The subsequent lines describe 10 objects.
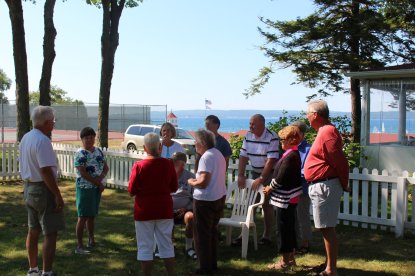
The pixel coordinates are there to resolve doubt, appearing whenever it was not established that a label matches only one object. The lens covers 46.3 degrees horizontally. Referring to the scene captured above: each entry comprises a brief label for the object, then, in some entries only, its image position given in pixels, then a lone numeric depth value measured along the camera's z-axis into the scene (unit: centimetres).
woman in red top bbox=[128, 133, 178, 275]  465
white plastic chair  615
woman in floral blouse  620
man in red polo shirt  481
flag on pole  3830
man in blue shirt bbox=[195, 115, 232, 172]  654
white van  2309
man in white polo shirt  475
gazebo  1219
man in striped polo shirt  648
